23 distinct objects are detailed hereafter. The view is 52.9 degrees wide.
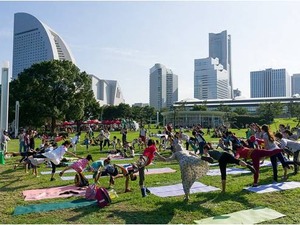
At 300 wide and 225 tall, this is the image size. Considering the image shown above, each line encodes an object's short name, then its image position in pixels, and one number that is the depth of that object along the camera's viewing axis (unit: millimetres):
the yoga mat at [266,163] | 13602
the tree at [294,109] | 82162
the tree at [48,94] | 44531
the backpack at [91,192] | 8062
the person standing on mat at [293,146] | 10725
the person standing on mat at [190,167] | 7707
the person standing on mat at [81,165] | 9664
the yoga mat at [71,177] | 11367
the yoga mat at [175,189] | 8626
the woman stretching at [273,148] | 9633
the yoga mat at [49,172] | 12917
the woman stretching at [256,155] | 9039
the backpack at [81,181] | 9754
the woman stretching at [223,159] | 8289
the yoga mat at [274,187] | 8625
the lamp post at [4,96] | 18962
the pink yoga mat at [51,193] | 8616
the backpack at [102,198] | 7449
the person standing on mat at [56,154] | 10719
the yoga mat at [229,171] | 11523
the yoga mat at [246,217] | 6265
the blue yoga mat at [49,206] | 7238
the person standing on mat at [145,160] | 8453
